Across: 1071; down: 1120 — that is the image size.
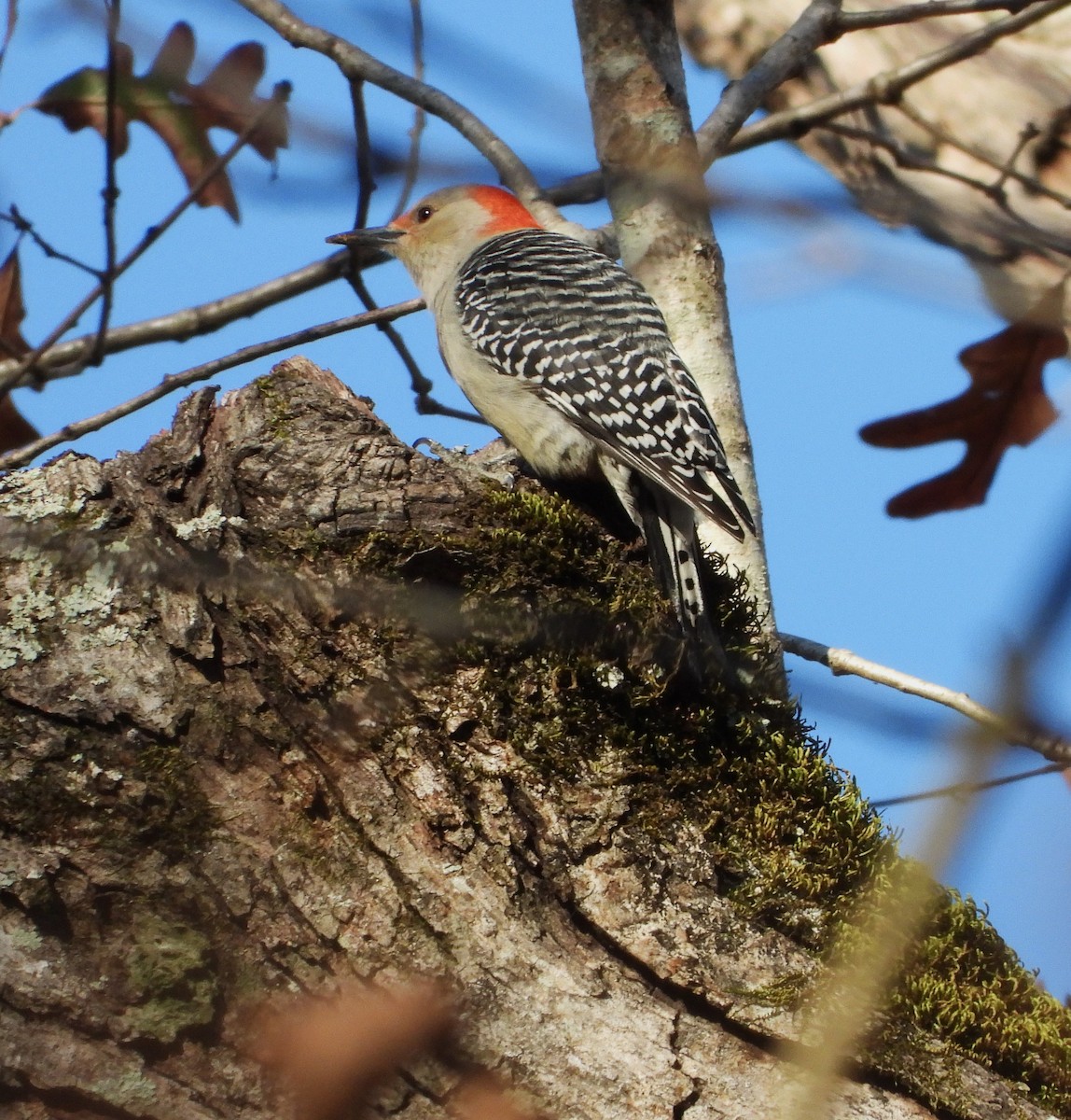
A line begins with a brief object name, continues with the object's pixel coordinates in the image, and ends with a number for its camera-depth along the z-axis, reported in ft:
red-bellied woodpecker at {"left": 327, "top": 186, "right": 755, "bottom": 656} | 25.45
